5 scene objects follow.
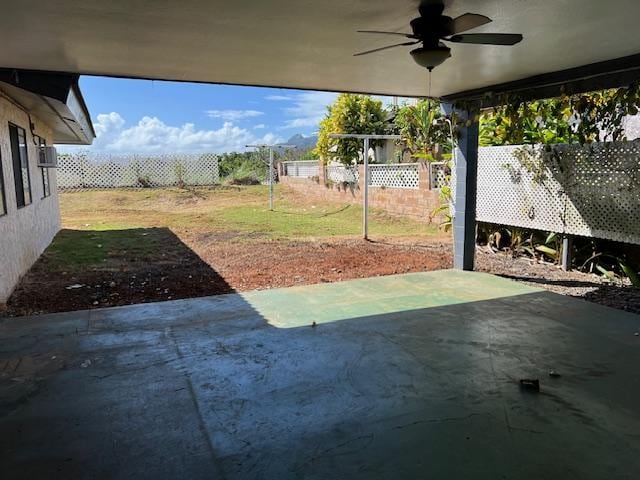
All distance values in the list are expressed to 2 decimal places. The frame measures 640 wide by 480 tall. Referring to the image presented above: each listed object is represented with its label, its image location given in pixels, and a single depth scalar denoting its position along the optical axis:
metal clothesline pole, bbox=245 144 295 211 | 14.48
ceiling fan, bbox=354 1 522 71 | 3.08
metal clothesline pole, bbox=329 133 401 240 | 9.58
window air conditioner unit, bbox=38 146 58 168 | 8.59
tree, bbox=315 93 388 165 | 16.06
